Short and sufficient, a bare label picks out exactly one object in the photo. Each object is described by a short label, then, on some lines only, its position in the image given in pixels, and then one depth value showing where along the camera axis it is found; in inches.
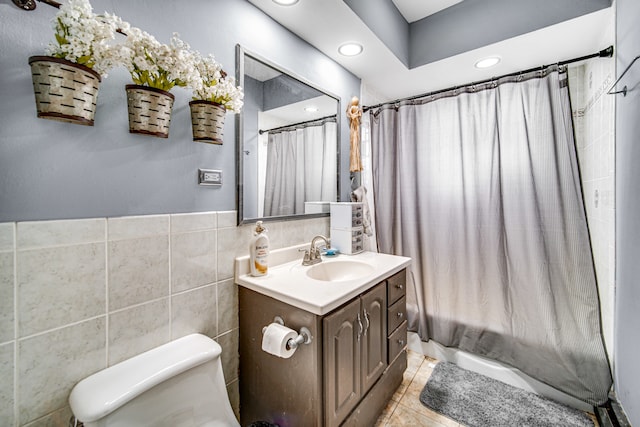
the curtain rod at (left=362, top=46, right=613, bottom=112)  50.7
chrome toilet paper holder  39.1
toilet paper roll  38.2
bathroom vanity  40.5
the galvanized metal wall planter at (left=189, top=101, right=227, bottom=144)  40.2
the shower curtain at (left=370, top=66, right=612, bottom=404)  59.2
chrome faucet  60.2
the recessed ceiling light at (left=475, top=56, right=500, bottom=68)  68.9
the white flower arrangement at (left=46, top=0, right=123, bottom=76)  26.0
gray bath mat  56.6
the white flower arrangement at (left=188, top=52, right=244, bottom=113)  38.5
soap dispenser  49.8
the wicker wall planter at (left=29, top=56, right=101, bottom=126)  26.2
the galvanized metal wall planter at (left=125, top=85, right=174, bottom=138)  33.2
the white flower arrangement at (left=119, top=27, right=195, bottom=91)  31.4
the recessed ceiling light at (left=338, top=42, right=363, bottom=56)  65.8
